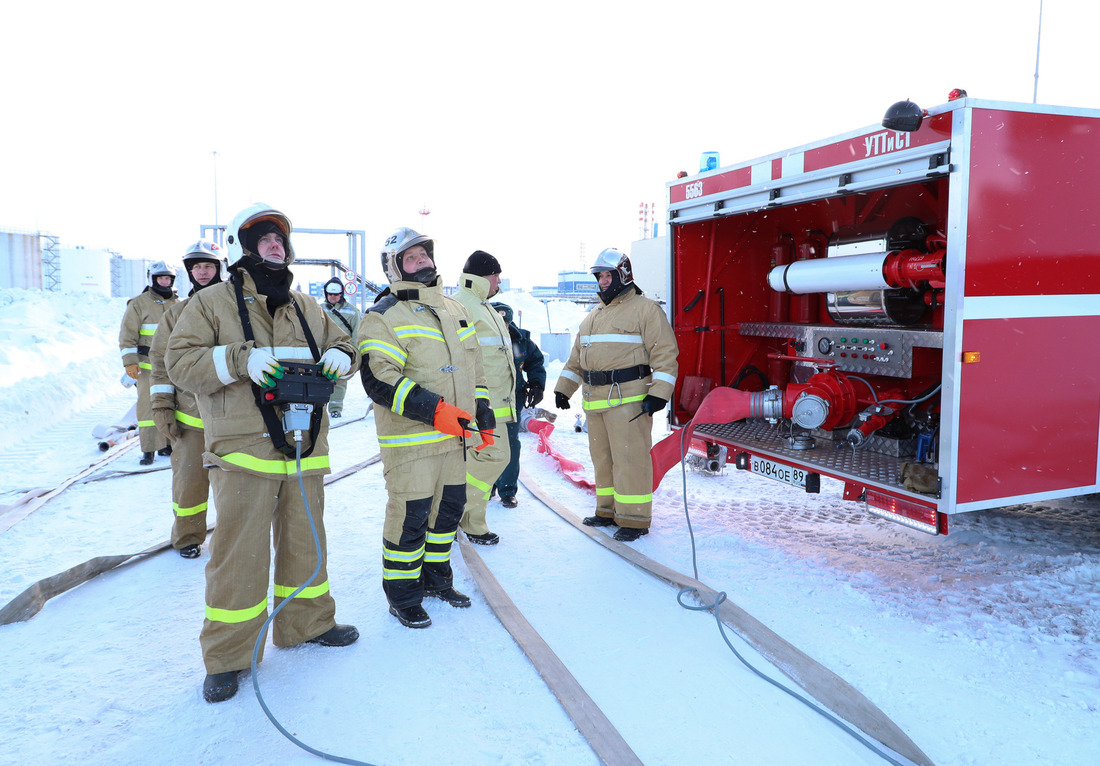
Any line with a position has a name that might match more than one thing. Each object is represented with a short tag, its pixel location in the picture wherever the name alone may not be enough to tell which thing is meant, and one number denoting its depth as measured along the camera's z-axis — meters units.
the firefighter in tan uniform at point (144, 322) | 6.34
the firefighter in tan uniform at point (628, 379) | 4.83
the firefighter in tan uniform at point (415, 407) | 3.36
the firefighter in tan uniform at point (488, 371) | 4.73
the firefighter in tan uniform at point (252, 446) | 2.84
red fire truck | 3.32
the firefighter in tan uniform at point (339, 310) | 9.12
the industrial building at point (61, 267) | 33.66
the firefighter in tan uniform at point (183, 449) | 4.33
